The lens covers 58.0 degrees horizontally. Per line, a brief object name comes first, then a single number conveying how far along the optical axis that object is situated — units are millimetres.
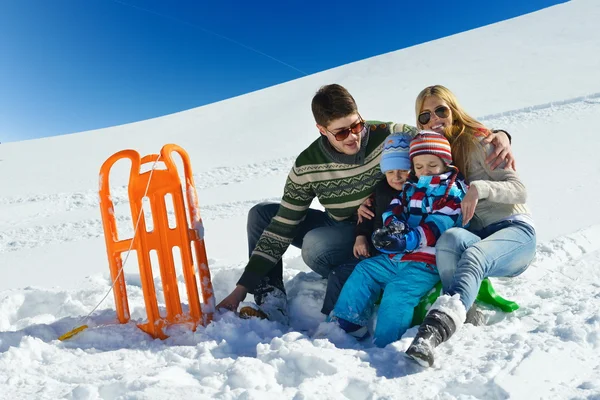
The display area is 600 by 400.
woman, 2098
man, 2873
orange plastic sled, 2713
